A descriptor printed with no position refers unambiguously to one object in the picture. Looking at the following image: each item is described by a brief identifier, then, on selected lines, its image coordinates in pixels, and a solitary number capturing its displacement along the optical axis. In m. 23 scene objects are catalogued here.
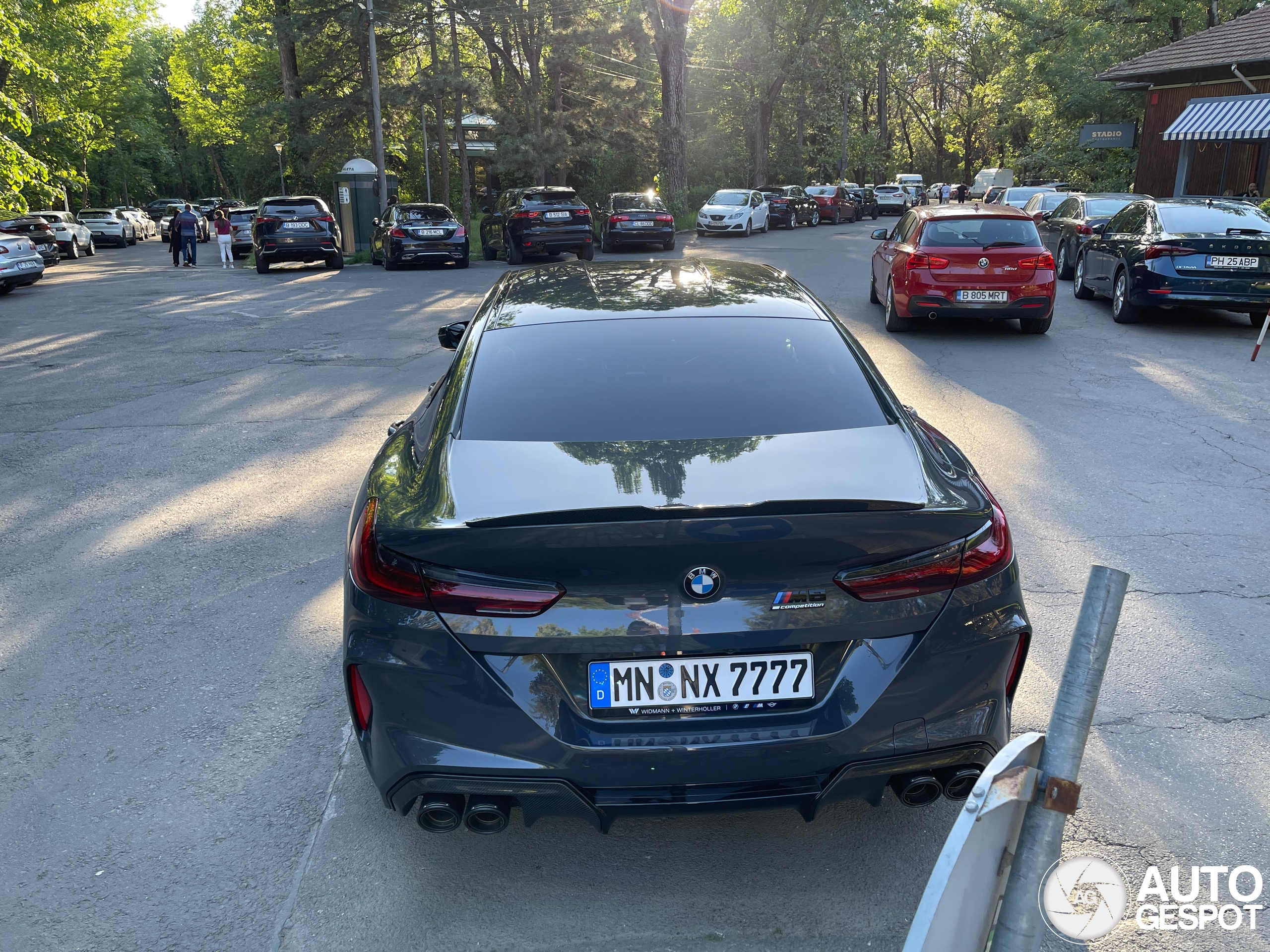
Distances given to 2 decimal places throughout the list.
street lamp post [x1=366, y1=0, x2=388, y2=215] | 29.98
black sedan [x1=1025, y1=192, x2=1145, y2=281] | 18.34
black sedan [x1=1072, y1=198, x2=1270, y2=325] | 12.87
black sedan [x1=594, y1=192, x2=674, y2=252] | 28.34
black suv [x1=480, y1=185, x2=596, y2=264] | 25.17
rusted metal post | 2.03
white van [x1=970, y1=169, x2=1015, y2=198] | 56.62
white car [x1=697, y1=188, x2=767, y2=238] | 34.75
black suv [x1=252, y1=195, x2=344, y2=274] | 25.36
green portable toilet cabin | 31.58
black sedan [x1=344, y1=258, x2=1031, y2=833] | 2.64
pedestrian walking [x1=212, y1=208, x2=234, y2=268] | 28.30
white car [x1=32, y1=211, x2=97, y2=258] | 38.12
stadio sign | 34.00
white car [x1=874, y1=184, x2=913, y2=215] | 57.09
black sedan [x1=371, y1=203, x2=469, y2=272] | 24.77
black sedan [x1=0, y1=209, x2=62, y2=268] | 32.31
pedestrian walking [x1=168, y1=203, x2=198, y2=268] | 30.19
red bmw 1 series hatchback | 12.50
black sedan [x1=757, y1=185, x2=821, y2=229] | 40.81
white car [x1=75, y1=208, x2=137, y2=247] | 47.41
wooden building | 26.88
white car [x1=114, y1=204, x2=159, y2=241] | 52.72
